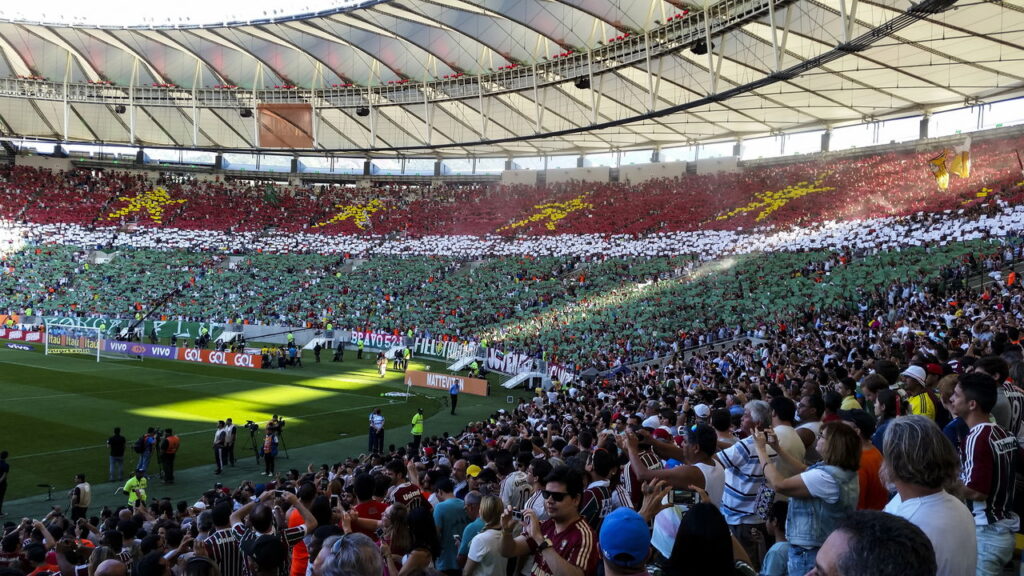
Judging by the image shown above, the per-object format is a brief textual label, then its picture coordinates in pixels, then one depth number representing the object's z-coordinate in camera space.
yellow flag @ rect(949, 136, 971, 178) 39.28
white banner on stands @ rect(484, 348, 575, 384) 30.21
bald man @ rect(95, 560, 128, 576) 5.71
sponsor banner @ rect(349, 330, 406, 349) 40.91
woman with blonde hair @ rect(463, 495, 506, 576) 5.03
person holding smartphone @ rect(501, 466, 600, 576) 4.61
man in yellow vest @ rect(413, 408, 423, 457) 20.66
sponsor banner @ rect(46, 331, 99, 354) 38.88
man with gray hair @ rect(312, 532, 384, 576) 3.65
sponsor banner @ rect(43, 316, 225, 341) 40.69
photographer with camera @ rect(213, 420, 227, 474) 18.09
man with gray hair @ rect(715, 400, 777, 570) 5.64
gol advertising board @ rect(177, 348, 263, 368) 35.59
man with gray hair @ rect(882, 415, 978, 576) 3.52
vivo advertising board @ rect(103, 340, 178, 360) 37.91
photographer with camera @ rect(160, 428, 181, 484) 17.05
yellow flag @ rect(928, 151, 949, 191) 39.00
